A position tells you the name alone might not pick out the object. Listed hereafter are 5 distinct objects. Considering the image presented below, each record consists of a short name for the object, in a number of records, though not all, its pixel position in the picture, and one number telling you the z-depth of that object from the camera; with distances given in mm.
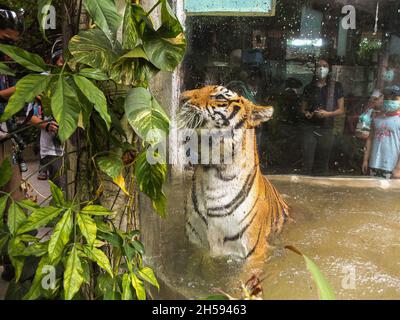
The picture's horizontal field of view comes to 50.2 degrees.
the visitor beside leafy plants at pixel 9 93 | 2451
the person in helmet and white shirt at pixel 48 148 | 3850
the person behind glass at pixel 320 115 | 4883
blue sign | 2355
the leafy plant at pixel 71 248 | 1363
